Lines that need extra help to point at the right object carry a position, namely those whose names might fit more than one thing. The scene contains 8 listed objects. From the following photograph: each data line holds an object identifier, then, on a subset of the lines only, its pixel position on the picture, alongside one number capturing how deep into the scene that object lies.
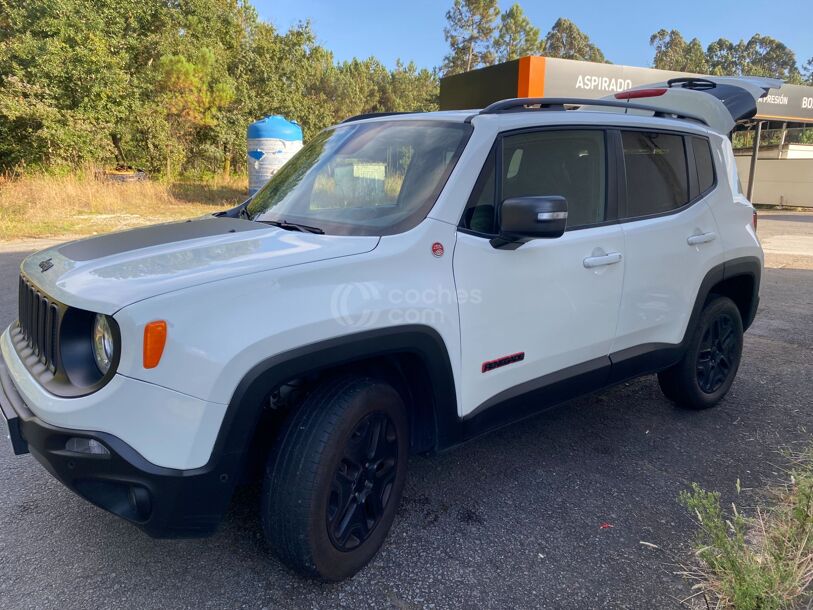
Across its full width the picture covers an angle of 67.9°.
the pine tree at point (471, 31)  49.34
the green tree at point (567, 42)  72.31
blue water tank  15.92
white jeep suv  1.96
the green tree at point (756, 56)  87.00
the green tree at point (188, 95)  21.38
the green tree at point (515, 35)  48.66
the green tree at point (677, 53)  81.75
